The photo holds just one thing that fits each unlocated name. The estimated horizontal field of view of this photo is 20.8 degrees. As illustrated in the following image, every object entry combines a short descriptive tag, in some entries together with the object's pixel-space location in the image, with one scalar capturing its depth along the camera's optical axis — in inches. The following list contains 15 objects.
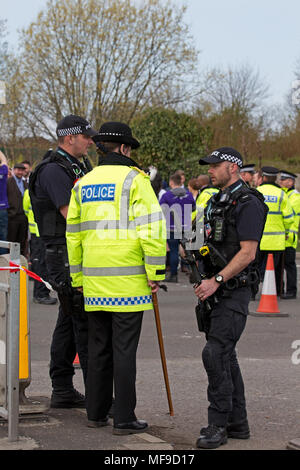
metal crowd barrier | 195.5
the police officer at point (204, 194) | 498.9
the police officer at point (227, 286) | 203.2
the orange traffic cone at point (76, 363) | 300.4
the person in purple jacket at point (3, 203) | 602.9
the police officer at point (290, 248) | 501.4
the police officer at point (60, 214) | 238.1
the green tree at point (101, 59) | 1282.0
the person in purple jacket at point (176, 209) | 584.4
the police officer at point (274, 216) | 482.3
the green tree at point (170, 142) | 919.7
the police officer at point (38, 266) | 475.5
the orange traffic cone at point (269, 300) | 425.1
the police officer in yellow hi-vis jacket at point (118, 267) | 210.1
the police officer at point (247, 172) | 507.2
